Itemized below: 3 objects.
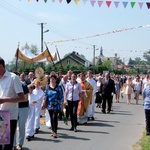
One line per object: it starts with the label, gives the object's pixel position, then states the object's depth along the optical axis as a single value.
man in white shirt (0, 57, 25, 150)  5.38
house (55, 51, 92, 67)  91.54
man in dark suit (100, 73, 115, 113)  15.85
